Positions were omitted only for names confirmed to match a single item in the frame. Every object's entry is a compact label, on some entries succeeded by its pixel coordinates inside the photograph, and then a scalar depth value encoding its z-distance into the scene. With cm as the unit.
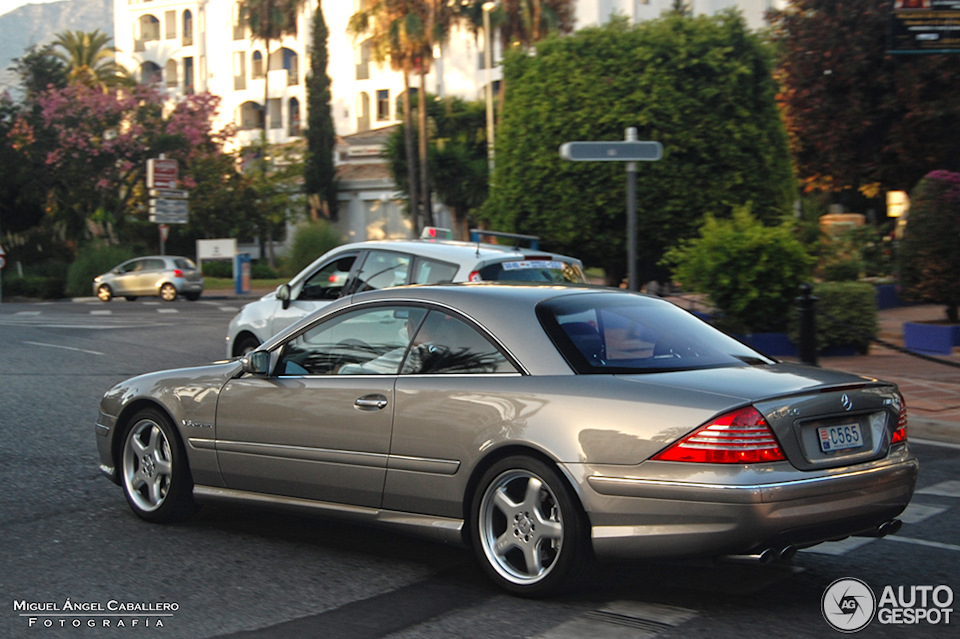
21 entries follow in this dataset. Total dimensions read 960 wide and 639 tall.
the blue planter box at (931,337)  1464
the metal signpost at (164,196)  4325
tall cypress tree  6281
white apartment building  6650
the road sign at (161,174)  4356
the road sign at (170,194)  4412
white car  1055
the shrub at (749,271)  1484
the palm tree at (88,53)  7244
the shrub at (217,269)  5412
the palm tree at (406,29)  4541
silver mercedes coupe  470
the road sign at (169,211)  4322
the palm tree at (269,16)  6406
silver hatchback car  3766
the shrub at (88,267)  4338
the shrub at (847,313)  1473
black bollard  1139
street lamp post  4616
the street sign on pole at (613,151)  1153
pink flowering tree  4766
